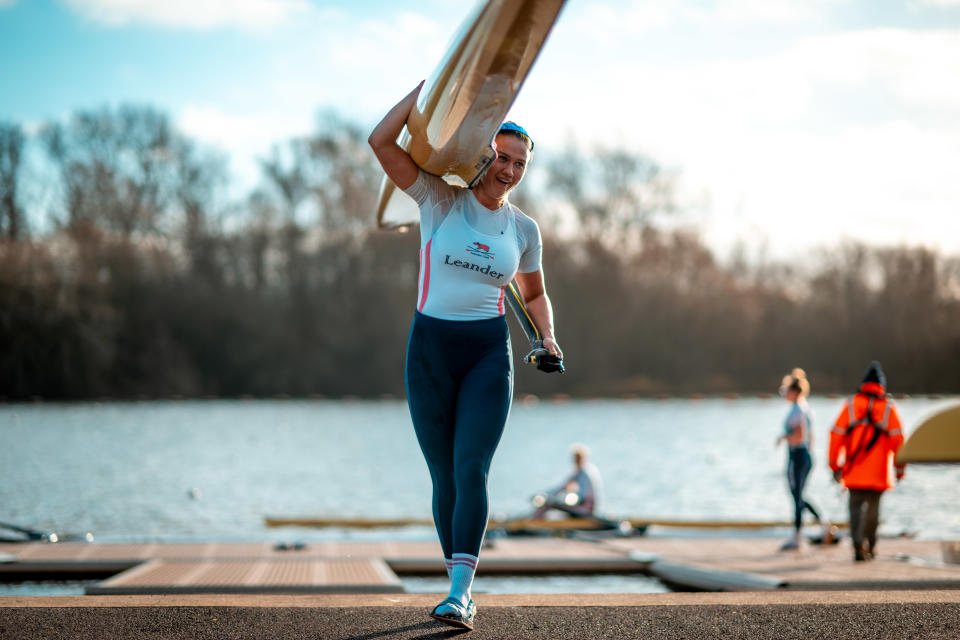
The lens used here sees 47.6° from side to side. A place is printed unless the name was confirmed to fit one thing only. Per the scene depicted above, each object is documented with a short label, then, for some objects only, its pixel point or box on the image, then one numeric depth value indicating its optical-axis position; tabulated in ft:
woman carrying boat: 16.14
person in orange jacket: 36.52
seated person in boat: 54.19
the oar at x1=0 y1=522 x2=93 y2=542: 42.01
